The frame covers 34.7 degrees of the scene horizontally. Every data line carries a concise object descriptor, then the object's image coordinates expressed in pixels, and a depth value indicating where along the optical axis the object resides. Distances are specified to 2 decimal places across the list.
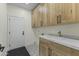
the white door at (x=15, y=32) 1.54
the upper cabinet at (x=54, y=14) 1.63
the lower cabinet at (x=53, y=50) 1.41
